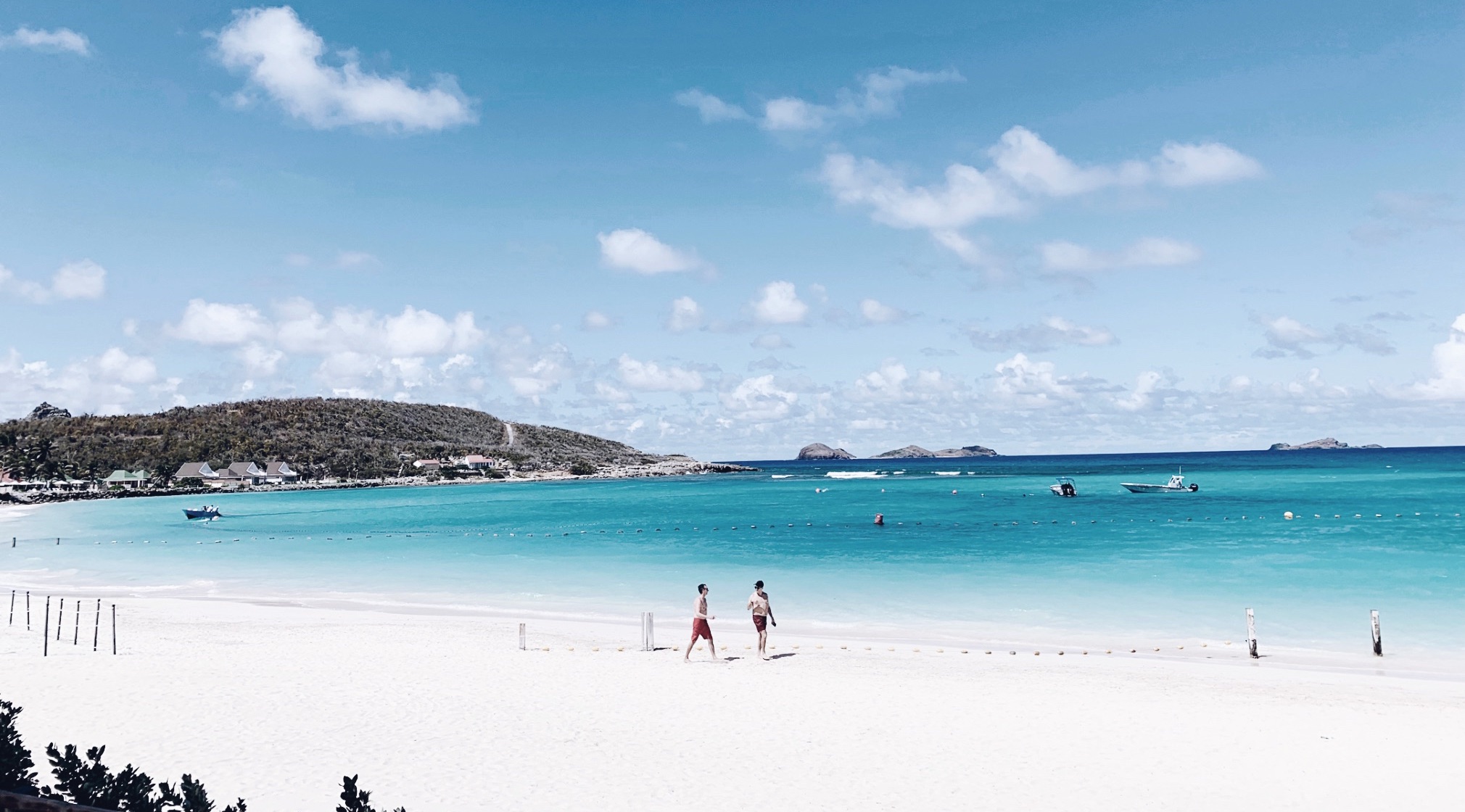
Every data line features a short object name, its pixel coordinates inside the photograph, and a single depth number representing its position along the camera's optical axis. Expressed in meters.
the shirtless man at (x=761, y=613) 18.78
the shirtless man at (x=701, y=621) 18.42
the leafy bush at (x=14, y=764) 6.50
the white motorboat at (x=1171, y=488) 93.62
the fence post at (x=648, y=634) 20.38
